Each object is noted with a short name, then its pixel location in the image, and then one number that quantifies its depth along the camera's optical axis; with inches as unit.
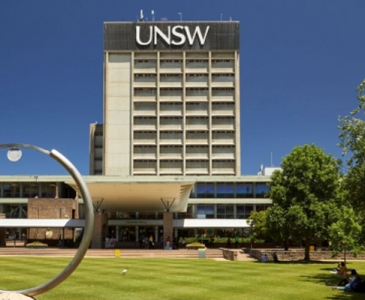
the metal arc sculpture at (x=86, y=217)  556.4
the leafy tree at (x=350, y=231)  1116.5
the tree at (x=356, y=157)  1023.0
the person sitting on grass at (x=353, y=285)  954.1
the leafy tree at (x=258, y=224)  2206.0
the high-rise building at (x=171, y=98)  4173.2
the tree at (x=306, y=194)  1726.1
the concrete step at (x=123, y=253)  1931.6
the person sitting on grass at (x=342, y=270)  1211.4
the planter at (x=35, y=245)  2212.0
